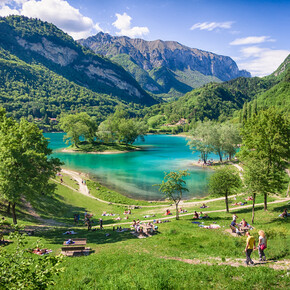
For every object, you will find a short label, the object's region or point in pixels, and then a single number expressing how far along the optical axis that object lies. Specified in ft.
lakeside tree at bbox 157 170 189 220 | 108.06
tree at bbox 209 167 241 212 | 111.45
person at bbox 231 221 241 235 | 74.28
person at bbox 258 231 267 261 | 49.09
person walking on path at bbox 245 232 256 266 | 47.39
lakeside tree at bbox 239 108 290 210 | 122.72
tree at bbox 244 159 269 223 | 89.56
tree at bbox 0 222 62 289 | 24.82
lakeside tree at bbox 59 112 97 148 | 437.17
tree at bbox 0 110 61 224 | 78.33
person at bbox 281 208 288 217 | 88.94
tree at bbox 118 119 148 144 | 477.36
